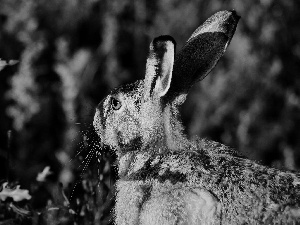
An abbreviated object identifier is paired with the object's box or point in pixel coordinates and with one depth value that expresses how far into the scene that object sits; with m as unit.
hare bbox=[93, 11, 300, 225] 6.64
